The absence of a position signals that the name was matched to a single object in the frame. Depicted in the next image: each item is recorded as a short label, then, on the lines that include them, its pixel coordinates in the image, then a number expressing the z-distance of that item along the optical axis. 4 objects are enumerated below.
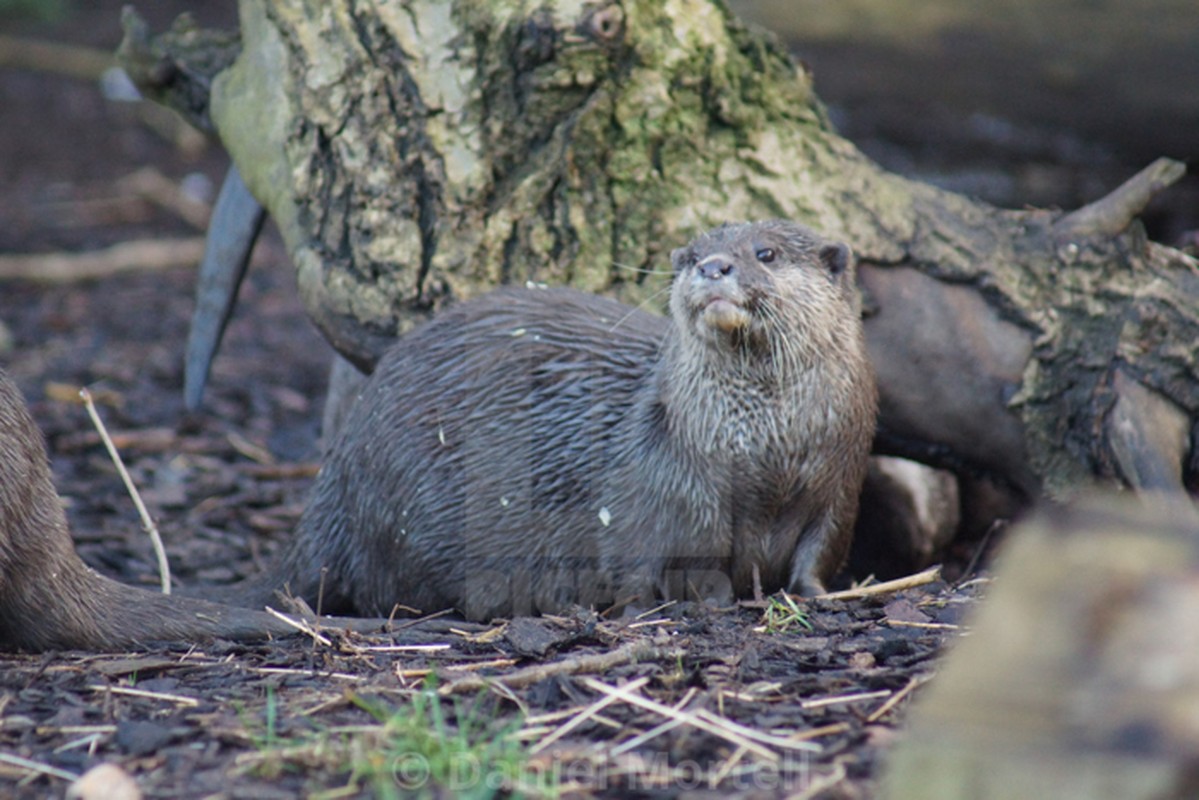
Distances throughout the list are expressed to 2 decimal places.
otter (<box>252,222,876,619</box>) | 6.14
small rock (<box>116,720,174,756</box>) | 4.15
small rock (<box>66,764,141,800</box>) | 3.71
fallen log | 7.12
